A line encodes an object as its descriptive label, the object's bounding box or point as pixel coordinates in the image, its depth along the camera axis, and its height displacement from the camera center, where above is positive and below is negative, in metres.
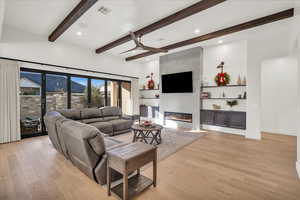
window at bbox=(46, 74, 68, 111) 4.68 +0.24
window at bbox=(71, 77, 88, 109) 5.23 +0.26
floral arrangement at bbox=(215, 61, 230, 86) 4.91 +0.75
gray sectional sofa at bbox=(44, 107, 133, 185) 1.86 -0.72
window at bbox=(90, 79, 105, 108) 5.81 +0.26
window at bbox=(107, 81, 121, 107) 6.40 +0.27
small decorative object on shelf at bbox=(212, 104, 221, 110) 5.10 -0.31
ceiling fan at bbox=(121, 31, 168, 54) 3.09 +1.28
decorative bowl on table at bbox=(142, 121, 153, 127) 3.78 -0.71
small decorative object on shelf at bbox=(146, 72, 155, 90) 7.23 +0.78
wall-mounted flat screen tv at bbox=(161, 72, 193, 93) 5.59 +0.70
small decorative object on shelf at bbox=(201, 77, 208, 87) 5.43 +0.67
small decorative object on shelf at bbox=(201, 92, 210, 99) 5.33 +0.14
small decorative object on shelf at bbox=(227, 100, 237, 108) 4.75 -0.15
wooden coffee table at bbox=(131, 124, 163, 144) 3.57 -0.82
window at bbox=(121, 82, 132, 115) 7.14 -0.02
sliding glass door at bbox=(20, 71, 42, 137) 4.24 -0.14
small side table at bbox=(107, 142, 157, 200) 1.60 -0.82
